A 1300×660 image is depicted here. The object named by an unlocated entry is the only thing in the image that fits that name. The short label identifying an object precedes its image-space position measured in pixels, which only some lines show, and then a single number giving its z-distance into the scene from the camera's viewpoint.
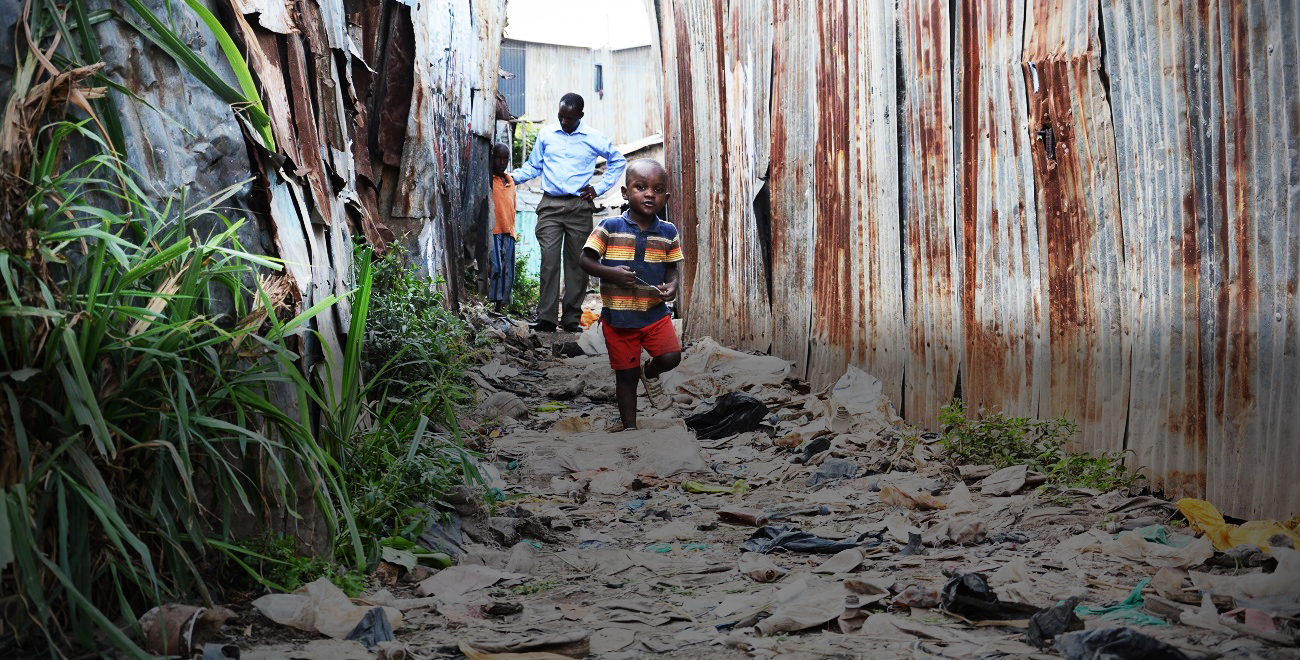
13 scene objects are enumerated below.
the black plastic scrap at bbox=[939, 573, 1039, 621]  2.29
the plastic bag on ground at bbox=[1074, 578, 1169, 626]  2.20
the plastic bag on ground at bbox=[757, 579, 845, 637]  2.30
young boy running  5.32
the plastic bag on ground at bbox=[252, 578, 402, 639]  2.25
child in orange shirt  11.88
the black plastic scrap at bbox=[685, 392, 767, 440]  5.20
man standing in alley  9.60
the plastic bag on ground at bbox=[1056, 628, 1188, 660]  1.88
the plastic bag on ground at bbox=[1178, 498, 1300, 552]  2.58
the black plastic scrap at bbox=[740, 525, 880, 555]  3.04
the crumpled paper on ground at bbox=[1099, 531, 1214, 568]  2.55
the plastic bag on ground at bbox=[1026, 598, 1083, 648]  2.11
